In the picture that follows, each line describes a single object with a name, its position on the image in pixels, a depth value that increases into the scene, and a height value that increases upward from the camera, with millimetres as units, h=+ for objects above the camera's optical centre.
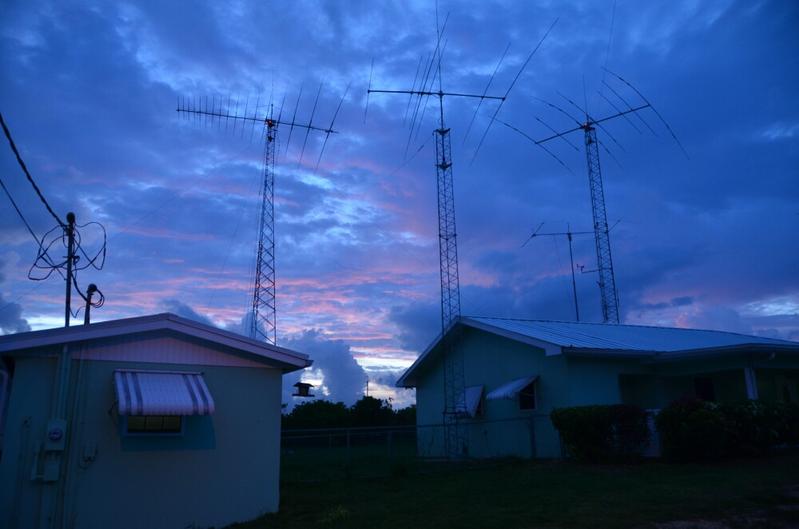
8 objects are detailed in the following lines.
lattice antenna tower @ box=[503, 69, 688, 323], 22875 +7403
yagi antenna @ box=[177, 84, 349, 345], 16002 +6170
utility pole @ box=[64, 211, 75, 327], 14586 +4185
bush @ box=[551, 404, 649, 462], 14391 -387
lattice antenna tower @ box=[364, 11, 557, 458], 18728 +1396
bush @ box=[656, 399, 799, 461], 13312 -335
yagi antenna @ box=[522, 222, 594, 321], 28158 +4752
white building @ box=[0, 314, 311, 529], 8906 -29
